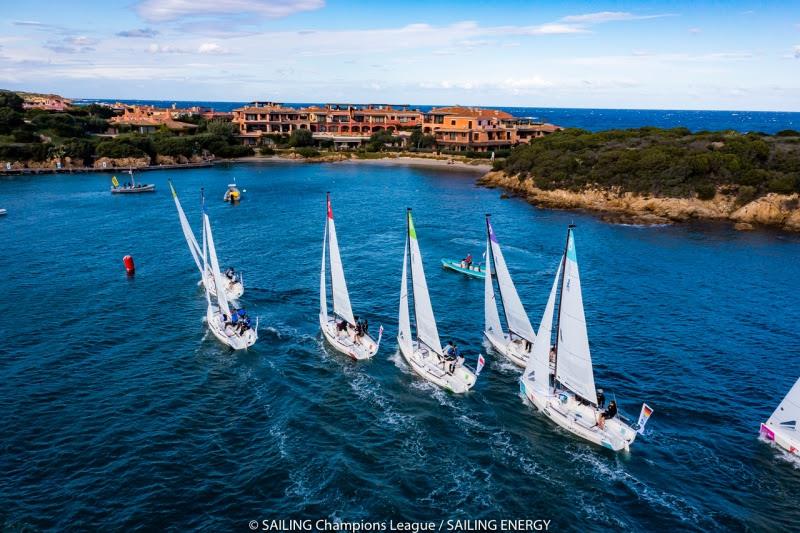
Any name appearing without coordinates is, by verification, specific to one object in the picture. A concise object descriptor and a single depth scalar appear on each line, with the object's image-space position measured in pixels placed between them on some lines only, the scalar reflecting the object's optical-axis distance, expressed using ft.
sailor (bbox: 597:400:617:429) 99.45
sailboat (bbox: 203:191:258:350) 134.62
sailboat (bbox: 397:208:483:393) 116.78
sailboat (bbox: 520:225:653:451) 97.55
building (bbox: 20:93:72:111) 649.16
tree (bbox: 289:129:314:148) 577.84
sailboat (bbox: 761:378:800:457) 96.12
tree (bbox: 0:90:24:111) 579.48
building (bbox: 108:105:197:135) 583.99
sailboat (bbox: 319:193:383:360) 130.31
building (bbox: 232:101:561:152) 524.11
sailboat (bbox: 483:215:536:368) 129.18
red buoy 192.34
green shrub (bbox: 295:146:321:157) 549.54
